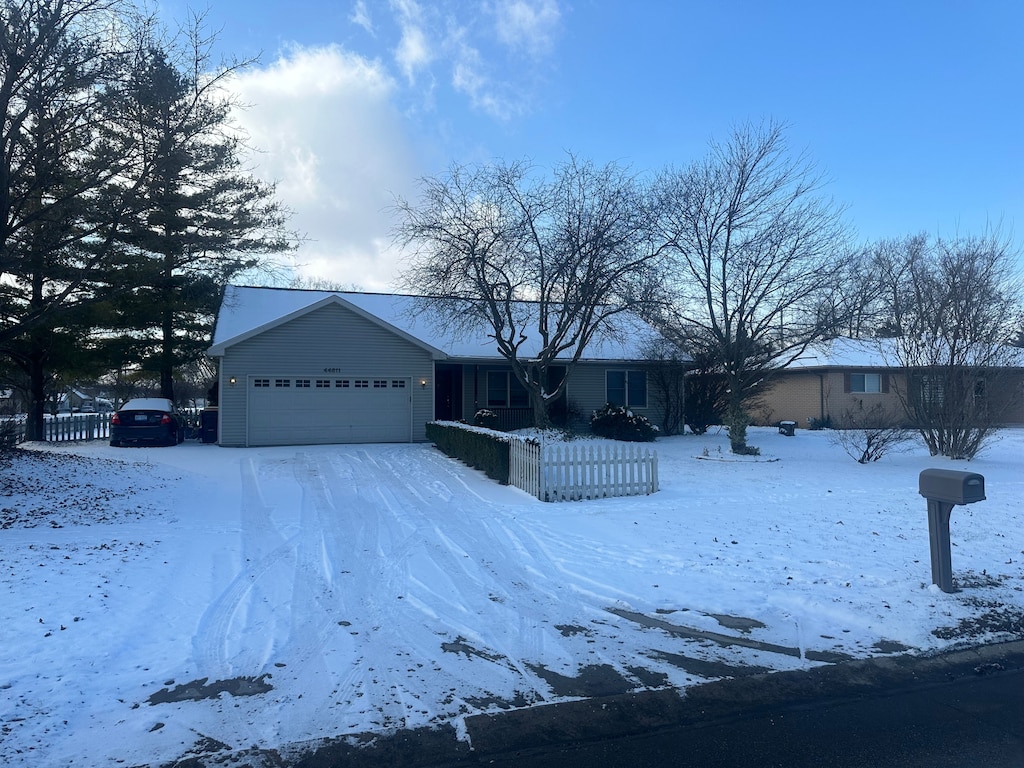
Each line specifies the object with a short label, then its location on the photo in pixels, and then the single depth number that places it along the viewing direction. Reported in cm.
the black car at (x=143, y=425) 2002
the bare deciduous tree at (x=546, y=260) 1745
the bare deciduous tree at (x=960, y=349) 1650
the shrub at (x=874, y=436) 1683
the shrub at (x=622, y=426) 2219
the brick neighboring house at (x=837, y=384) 3055
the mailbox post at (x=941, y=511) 630
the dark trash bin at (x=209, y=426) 2155
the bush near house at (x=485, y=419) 2223
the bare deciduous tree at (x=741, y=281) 1742
